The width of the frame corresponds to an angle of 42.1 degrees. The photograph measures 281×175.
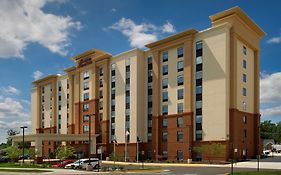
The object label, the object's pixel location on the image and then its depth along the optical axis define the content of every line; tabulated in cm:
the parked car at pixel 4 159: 7605
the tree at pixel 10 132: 14069
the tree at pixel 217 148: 5806
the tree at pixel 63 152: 6144
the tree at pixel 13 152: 6494
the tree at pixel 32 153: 6874
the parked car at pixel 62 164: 5756
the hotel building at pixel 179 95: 6238
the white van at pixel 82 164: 5278
